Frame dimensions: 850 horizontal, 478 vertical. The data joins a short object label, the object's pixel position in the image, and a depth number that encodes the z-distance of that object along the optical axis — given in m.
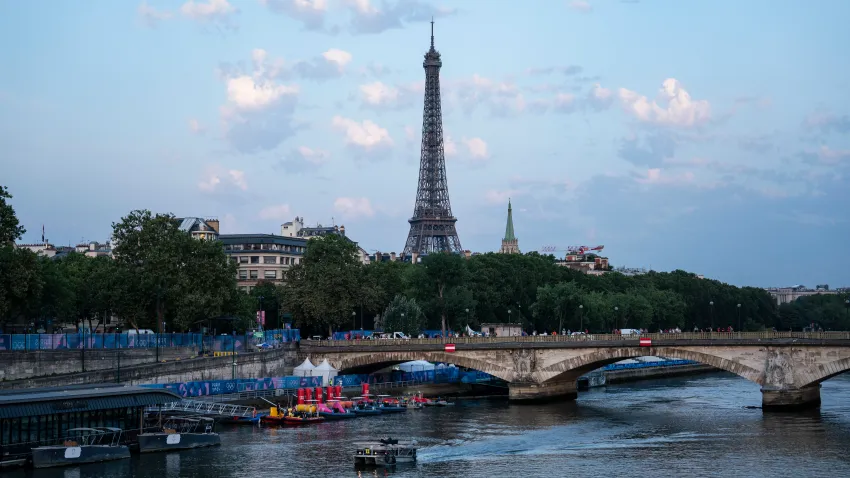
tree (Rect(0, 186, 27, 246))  87.38
